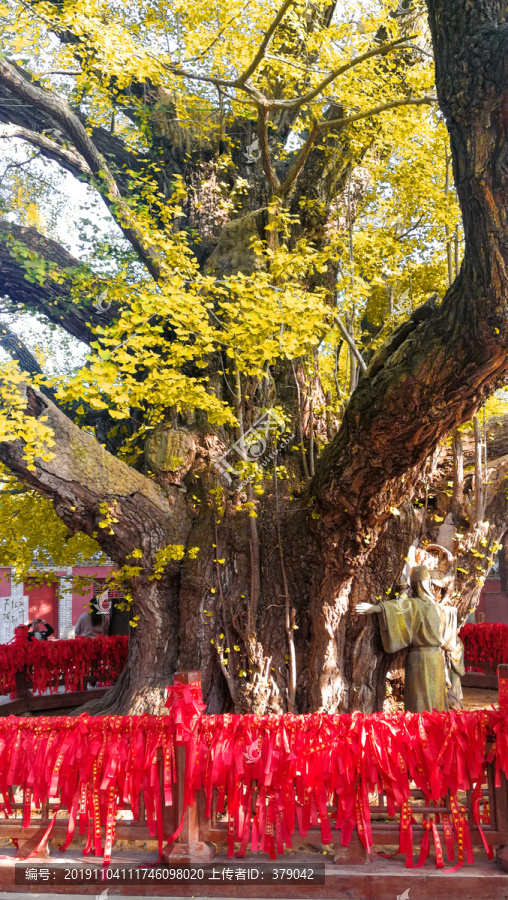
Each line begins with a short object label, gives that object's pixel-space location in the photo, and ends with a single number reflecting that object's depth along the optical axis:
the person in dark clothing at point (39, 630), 13.64
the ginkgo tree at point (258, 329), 4.91
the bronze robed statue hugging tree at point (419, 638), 6.62
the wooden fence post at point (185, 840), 3.98
